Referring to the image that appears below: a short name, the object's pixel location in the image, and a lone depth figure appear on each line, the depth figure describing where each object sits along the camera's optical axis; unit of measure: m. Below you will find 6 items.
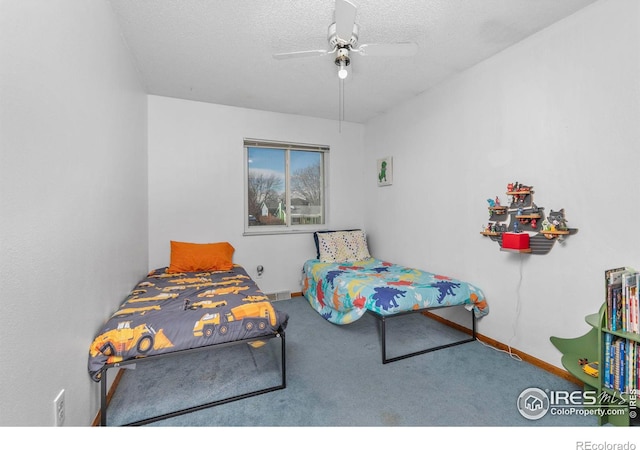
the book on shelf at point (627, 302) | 1.50
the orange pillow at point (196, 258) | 3.16
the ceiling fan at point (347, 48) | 1.81
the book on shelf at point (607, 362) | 1.57
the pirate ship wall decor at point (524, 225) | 2.04
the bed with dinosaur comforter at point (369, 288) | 2.38
